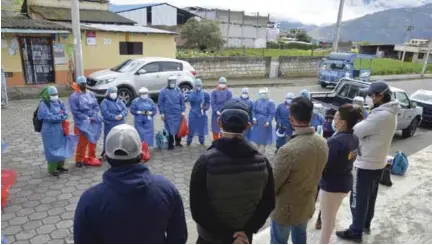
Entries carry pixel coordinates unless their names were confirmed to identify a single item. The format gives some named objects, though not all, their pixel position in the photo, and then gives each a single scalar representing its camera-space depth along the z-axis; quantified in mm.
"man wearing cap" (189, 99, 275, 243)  2230
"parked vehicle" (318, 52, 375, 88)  18891
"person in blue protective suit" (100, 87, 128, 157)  6254
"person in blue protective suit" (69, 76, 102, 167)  6031
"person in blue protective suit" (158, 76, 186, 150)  7219
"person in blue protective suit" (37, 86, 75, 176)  5402
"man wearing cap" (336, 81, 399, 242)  3586
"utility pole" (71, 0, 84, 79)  11453
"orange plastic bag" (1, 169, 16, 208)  4559
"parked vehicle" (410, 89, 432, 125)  11625
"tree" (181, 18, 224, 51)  30047
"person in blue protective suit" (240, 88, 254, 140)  7148
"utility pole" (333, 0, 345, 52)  20578
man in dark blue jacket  1820
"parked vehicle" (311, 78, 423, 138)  8852
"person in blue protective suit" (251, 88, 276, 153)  7082
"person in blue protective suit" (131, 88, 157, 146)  6734
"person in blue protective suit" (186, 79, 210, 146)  7589
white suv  11467
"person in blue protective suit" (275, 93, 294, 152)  6633
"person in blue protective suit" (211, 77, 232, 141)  7543
